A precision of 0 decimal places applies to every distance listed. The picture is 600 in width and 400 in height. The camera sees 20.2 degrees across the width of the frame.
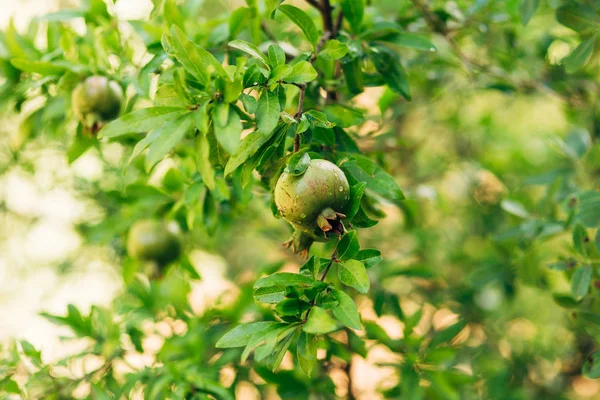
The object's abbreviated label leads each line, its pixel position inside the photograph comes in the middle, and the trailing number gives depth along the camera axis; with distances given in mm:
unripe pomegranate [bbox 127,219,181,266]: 1429
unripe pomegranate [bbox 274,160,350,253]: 1153
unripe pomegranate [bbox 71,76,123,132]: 1306
